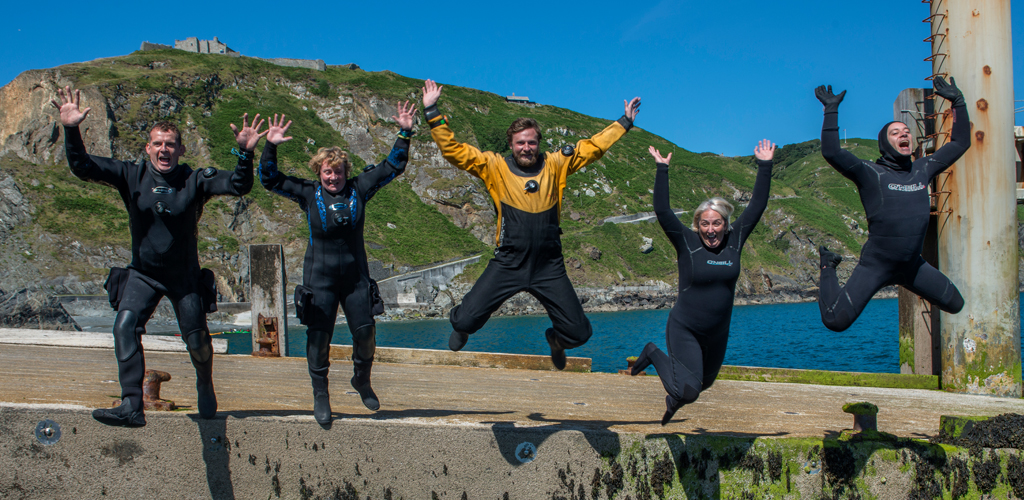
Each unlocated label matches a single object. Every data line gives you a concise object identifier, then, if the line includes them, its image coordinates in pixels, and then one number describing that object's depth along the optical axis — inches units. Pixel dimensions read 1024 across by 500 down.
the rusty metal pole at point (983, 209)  329.7
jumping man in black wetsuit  189.9
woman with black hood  213.2
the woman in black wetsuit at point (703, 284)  202.2
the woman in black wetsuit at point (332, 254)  205.6
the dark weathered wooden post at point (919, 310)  362.6
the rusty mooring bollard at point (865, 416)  197.3
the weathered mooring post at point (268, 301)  405.4
